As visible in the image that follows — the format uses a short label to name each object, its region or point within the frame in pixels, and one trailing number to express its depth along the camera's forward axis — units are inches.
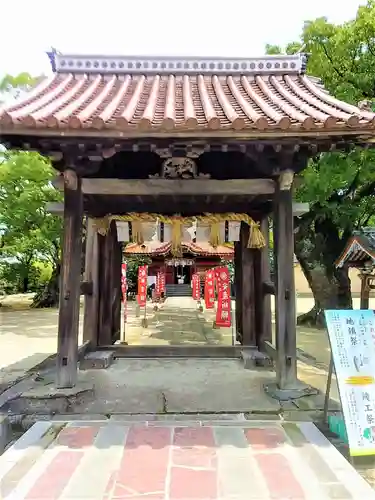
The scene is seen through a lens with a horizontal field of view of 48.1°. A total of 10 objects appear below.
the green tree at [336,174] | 452.1
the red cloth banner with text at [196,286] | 904.9
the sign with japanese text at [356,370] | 179.0
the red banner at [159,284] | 992.2
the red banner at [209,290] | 672.9
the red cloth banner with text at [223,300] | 522.0
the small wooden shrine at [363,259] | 273.6
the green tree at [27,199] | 682.8
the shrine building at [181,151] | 207.8
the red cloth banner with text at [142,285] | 663.8
